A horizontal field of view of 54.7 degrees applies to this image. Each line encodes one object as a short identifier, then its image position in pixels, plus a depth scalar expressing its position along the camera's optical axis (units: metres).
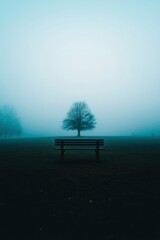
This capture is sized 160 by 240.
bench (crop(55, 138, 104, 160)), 9.44
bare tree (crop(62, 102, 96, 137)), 44.65
